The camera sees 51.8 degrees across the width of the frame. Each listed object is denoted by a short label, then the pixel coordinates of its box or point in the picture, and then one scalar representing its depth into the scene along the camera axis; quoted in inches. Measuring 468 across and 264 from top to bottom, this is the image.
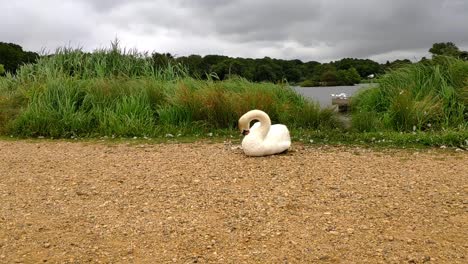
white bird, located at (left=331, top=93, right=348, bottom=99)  519.8
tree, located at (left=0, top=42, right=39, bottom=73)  1360.7
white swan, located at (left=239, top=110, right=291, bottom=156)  240.8
